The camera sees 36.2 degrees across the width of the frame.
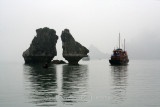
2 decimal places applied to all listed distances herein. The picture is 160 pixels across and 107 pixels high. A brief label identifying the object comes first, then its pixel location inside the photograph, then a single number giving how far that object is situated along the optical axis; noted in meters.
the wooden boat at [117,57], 95.50
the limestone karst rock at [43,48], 149.25
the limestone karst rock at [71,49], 131.00
